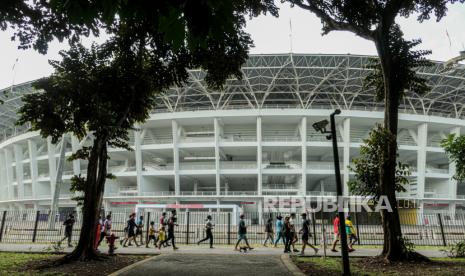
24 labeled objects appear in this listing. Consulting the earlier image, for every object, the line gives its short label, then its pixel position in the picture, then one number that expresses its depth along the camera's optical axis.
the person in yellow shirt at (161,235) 14.75
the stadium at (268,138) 39.56
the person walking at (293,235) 13.57
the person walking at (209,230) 14.39
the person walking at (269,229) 16.05
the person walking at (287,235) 13.38
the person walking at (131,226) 15.09
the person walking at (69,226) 14.83
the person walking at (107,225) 12.72
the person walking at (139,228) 16.01
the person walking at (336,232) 13.20
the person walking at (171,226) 14.16
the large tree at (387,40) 10.25
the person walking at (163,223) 15.06
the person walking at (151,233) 15.05
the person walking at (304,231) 12.29
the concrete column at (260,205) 40.47
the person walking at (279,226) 15.13
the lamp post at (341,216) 7.67
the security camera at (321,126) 8.55
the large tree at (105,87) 10.33
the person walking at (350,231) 13.77
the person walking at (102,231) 13.54
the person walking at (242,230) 13.95
